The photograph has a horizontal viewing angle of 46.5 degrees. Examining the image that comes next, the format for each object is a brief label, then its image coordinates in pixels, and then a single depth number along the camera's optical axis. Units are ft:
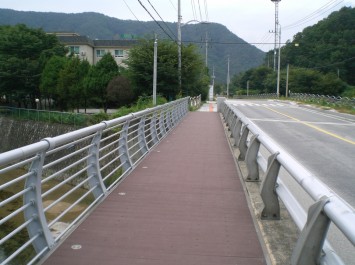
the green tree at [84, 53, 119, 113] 150.71
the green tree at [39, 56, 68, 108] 154.22
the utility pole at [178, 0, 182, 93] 109.81
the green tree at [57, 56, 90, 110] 150.92
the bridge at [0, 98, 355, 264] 10.36
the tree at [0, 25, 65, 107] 159.84
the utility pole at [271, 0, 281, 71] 257.14
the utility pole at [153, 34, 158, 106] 85.02
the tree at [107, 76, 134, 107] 138.41
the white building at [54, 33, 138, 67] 238.89
